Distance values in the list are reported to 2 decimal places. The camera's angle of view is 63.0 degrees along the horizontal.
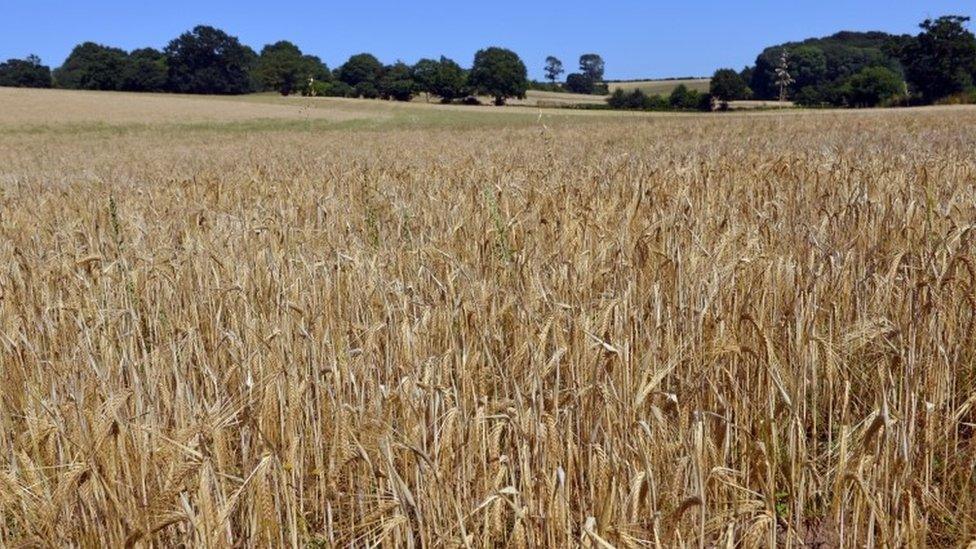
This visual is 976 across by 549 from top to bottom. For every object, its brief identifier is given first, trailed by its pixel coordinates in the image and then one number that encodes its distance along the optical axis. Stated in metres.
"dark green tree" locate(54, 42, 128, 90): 89.28
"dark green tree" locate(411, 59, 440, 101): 85.62
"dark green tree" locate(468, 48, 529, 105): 84.31
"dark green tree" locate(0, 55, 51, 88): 95.12
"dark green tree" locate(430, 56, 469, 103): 84.31
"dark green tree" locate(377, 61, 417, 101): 82.69
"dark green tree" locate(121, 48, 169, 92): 88.69
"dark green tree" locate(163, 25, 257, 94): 88.06
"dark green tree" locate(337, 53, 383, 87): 100.81
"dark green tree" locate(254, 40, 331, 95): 84.88
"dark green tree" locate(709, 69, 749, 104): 80.09
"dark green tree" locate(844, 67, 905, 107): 70.25
